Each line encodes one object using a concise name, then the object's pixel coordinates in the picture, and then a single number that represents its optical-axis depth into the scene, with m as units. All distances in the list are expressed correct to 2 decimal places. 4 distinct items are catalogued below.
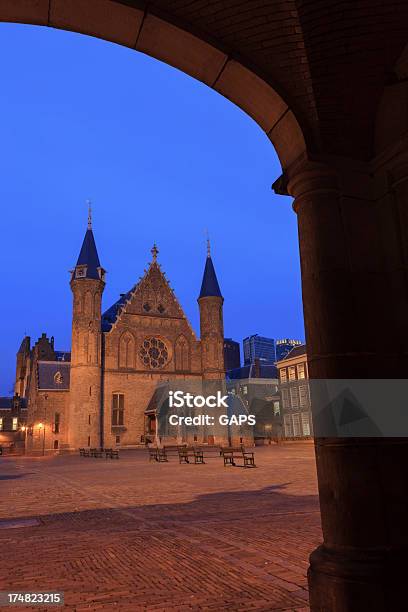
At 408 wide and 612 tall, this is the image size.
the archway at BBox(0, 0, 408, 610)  3.77
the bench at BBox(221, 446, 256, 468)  20.62
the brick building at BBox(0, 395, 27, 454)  63.84
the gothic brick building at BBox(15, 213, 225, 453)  42.66
